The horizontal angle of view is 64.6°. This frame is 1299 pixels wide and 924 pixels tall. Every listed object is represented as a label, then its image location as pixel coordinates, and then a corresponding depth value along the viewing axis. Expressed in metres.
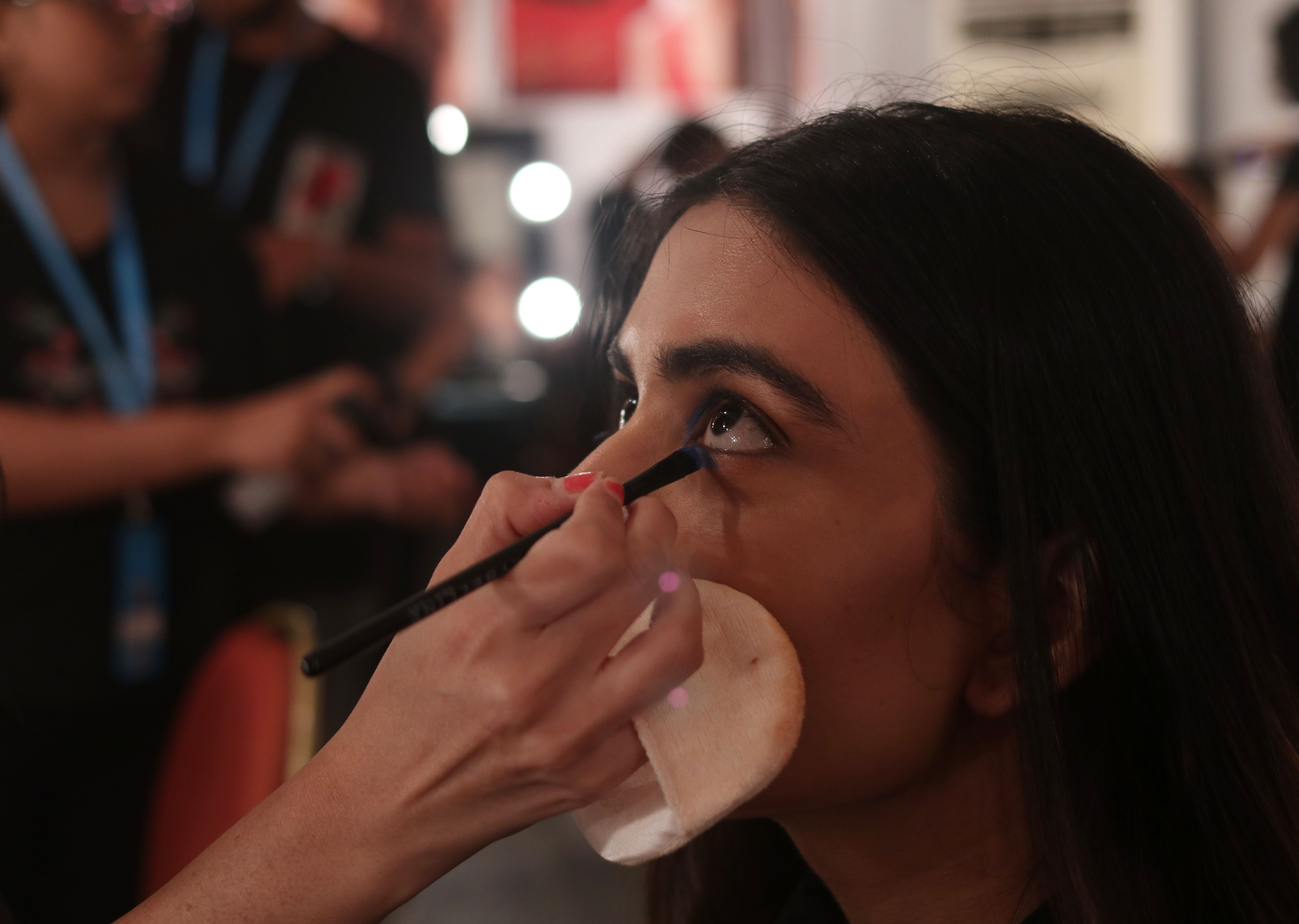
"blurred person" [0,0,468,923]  1.18
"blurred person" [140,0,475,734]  1.73
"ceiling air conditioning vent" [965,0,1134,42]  3.21
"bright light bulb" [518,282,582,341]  3.88
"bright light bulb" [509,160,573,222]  3.80
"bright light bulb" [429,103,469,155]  3.63
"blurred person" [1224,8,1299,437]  1.80
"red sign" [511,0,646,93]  3.92
